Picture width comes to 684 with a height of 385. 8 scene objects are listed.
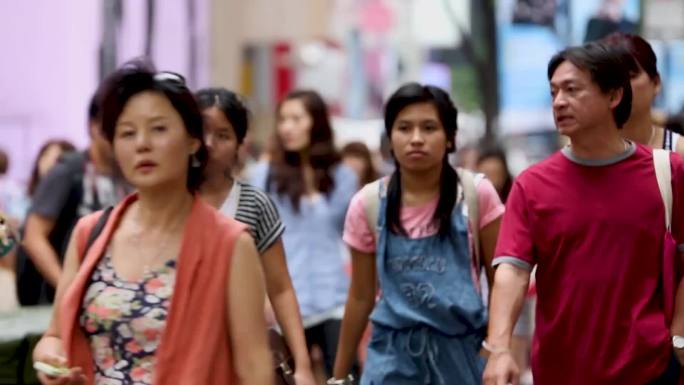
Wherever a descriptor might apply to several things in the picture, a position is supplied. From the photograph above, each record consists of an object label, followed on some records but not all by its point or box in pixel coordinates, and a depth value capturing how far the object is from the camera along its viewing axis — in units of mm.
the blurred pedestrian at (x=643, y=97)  14461
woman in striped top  13922
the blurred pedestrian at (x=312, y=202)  18922
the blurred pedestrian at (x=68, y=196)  18391
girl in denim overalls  14617
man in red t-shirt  12461
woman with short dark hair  10727
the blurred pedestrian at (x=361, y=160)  28500
